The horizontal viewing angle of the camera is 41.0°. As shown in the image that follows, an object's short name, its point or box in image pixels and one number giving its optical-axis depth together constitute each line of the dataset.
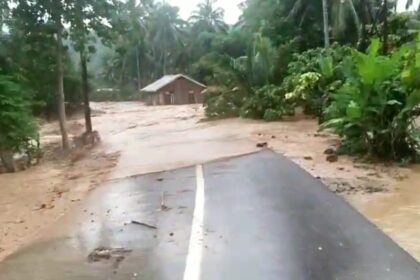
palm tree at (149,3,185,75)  80.44
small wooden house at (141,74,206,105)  67.69
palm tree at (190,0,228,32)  80.19
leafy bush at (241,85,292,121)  26.89
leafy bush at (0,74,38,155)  18.70
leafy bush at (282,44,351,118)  20.03
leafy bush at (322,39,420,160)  11.63
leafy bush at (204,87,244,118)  31.15
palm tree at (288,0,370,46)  33.81
